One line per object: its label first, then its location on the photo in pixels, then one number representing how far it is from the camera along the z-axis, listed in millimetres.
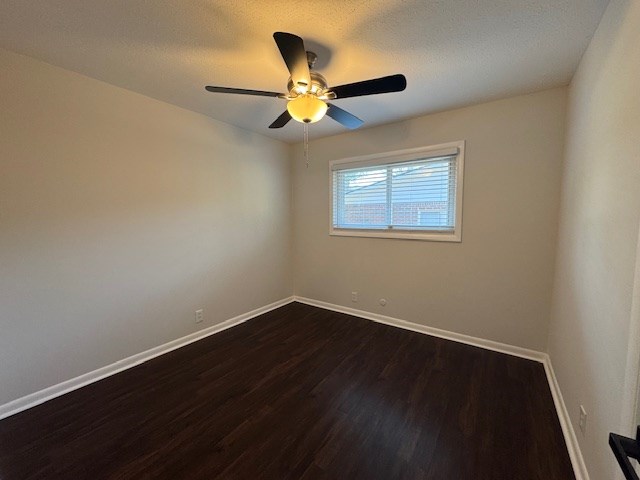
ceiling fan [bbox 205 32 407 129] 1537
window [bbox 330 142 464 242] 2740
